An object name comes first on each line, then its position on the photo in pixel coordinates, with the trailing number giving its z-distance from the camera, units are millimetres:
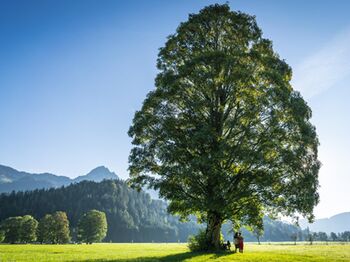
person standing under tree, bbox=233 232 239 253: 33938
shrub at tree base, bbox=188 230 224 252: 32156
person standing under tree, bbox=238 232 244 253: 33750
